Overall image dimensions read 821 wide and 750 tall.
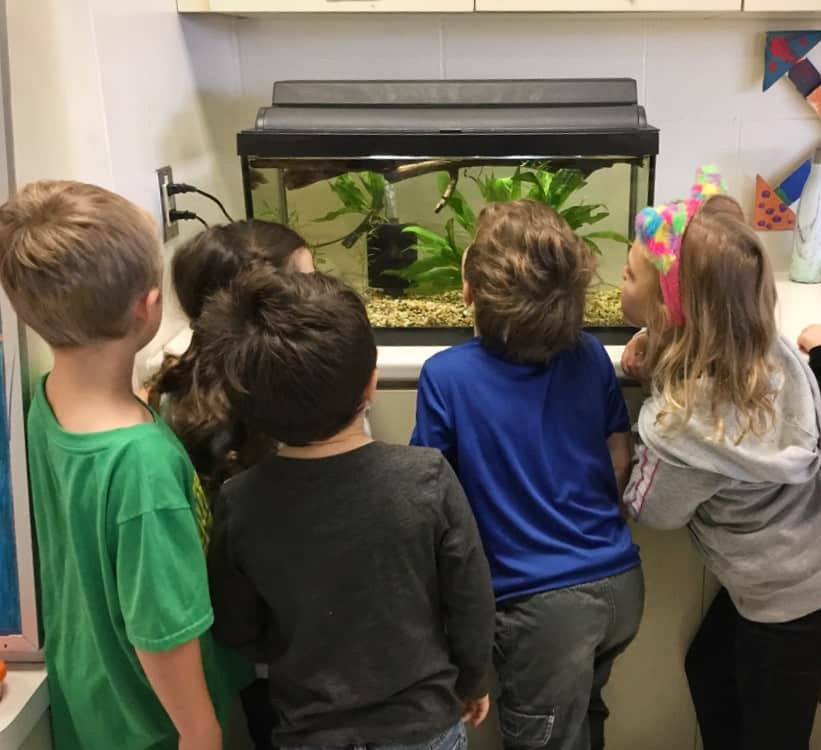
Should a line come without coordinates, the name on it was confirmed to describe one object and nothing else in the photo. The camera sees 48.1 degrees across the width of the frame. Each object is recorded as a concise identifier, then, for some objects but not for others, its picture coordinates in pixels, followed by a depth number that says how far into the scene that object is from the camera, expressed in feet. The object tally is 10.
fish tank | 4.78
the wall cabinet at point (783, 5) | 5.23
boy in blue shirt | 3.97
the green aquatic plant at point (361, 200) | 5.07
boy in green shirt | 3.06
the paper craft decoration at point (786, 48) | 6.12
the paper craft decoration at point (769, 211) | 6.45
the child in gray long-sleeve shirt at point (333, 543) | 3.11
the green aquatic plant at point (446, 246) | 5.10
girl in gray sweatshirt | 3.79
